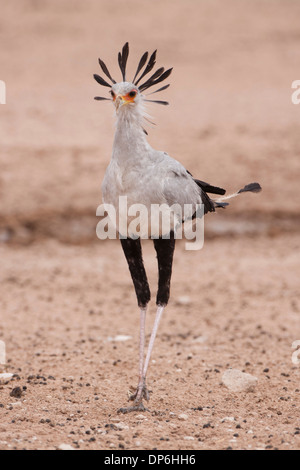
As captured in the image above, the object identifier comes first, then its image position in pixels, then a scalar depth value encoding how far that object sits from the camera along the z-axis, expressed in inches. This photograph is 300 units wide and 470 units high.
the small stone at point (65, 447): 308.5
